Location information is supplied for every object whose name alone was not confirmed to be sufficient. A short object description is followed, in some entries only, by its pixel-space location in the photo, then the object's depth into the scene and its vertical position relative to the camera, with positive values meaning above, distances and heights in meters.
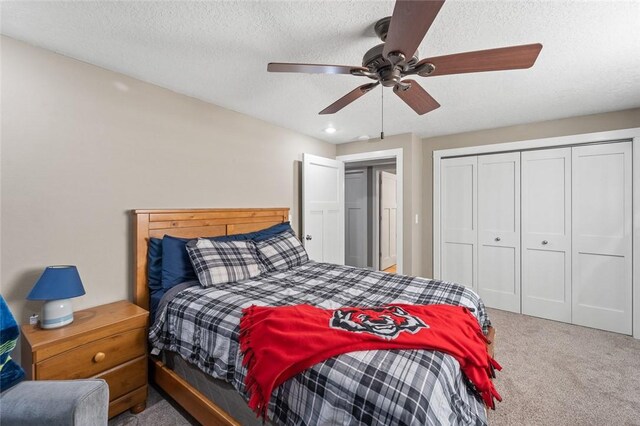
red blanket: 1.20 -0.58
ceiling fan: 1.05 +0.74
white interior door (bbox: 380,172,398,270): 5.59 -0.15
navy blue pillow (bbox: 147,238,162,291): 2.20 -0.42
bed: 1.15 -0.59
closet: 2.97 -0.21
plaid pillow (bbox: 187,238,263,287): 2.13 -0.40
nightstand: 1.50 -0.82
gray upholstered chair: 1.01 -0.73
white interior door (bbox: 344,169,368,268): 5.61 -0.11
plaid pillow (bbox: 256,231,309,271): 2.64 -0.40
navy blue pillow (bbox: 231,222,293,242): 2.76 -0.23
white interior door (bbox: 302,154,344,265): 3.71 +0.06
